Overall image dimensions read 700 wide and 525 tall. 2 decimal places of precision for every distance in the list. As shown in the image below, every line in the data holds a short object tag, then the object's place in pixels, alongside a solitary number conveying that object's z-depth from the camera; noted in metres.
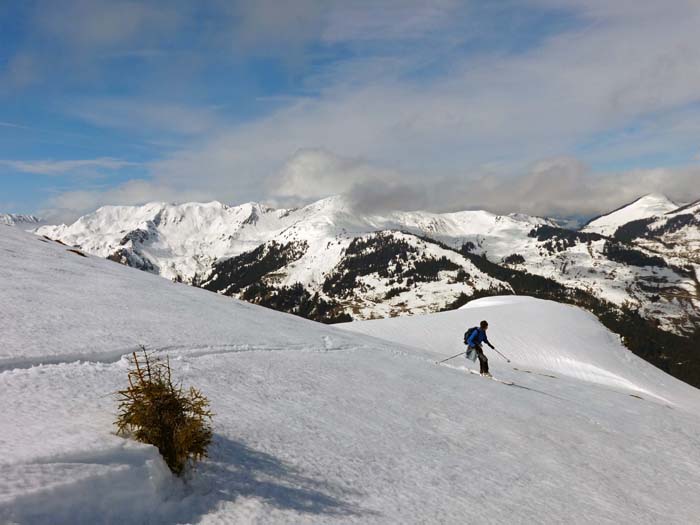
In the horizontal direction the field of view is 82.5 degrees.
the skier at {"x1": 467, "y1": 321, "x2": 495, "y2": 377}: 20.22
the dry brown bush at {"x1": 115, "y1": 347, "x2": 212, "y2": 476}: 4.73
